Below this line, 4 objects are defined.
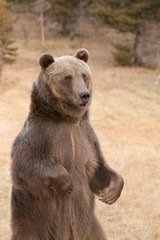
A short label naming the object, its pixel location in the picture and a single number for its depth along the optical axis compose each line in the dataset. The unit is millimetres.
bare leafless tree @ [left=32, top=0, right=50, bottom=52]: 29362
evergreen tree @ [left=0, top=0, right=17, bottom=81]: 20931
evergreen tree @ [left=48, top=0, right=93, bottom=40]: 35312
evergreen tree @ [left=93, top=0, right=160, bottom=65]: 26203
